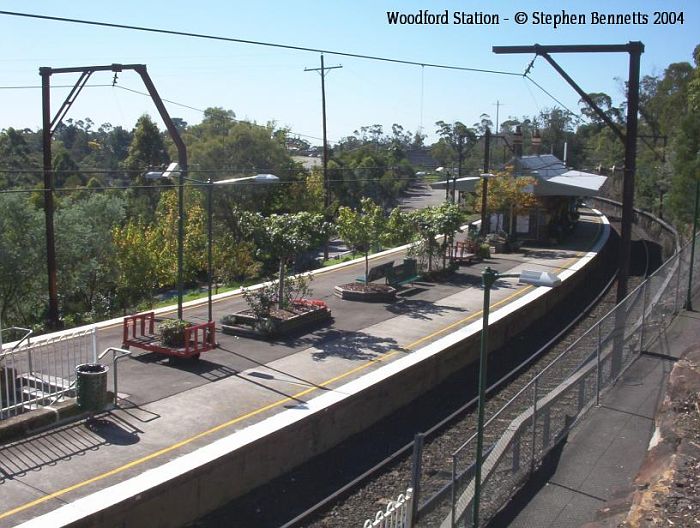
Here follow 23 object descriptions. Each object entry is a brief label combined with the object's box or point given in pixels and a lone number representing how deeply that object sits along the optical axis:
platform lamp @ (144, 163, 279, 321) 14.87
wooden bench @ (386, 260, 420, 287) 24.08
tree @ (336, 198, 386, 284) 23.12
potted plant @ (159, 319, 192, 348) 15.32
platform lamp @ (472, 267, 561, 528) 8.23
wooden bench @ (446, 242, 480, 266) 29.02
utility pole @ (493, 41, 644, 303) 14.74
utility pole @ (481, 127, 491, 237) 33.69
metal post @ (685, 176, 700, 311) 18.61
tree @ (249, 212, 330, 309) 17.97
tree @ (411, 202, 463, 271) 25.89
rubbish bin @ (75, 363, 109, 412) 11.95
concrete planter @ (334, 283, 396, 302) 22.41
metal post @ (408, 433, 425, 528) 8.67
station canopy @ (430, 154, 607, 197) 37.12
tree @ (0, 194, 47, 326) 23.62
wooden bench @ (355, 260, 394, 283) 24.05
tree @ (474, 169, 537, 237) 35.53
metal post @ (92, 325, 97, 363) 12.68
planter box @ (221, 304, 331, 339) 17.50
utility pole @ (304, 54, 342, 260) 40.44
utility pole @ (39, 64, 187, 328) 17.55
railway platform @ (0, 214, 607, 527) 9.56
